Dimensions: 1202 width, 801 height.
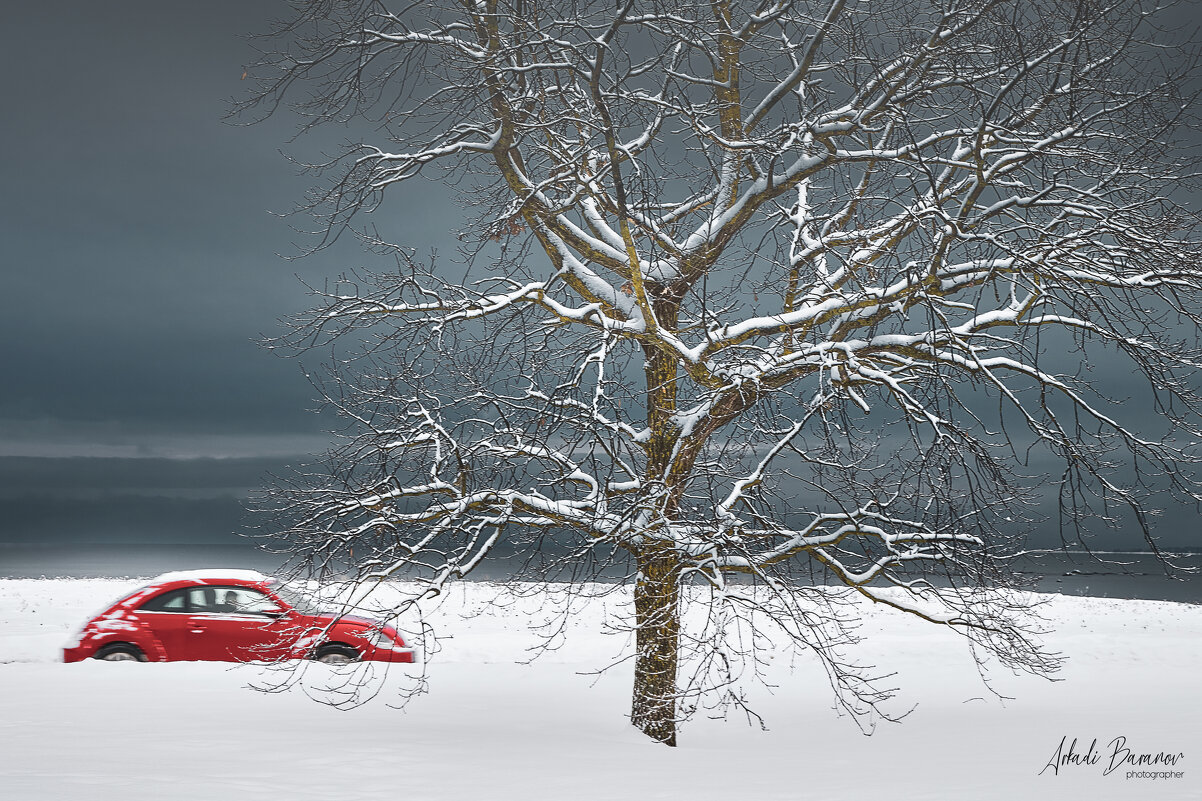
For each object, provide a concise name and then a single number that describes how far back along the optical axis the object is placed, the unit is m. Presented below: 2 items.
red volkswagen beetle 12.08
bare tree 7.74
